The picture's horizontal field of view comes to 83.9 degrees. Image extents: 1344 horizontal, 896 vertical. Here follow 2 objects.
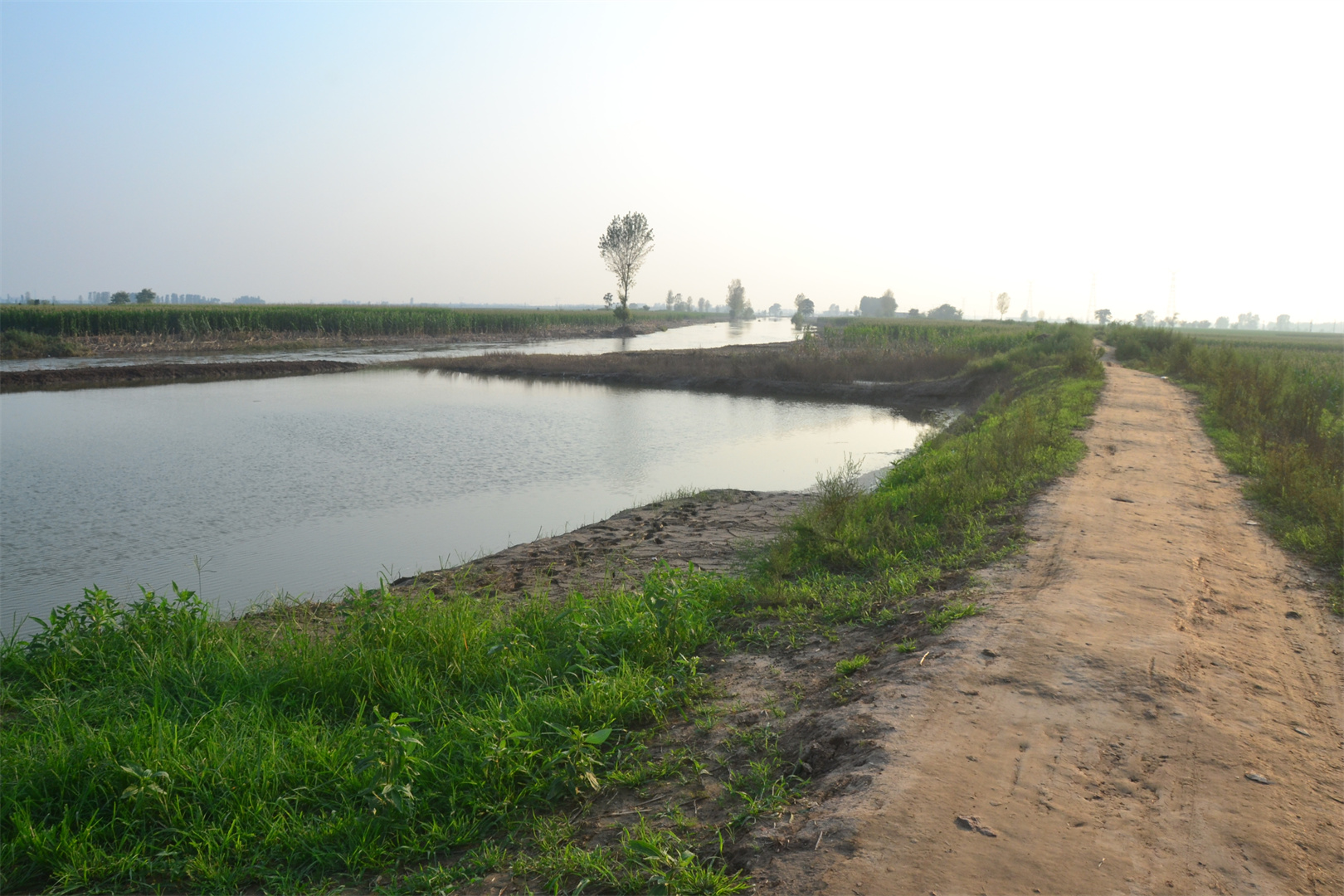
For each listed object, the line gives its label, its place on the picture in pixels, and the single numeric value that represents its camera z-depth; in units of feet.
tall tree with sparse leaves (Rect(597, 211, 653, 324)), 247.29
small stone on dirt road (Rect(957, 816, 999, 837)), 8.98
